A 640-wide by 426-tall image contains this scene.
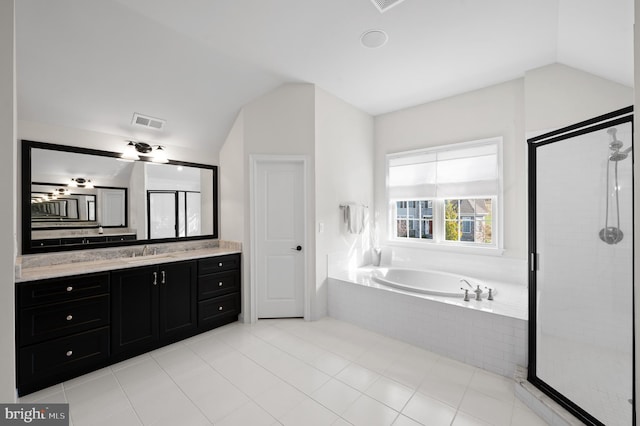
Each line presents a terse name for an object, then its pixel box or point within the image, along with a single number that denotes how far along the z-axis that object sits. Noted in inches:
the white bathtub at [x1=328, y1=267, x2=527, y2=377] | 88.0
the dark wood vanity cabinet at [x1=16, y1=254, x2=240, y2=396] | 79.3
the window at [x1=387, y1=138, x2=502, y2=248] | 131.7
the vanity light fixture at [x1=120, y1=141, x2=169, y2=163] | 117.8
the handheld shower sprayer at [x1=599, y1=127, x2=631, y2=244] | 62.1
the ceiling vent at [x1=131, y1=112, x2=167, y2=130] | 112.7
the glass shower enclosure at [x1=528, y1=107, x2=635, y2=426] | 61.1
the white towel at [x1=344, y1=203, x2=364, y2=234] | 145.9
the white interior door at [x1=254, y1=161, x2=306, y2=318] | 132.1
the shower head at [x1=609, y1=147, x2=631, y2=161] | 60.8
